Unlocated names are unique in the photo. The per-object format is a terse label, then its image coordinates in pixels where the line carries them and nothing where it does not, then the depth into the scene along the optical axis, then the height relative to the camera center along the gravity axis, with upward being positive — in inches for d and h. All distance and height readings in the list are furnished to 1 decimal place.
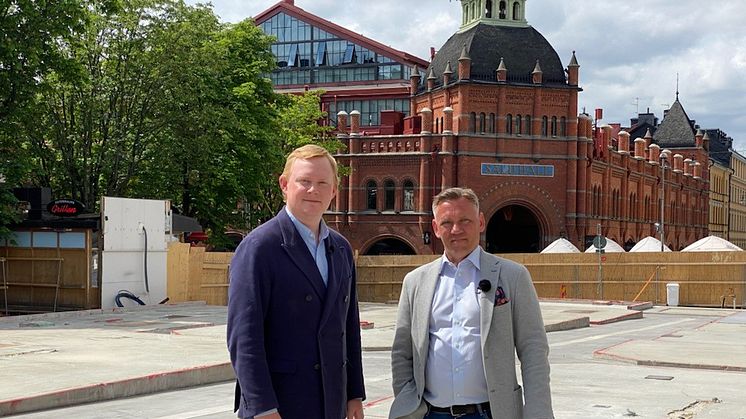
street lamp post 2753.7 +147.2
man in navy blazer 165.2 -17.8
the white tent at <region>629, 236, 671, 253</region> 1887.1 -68.7
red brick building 2203.5 +122.0
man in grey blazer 180.4 -23.9
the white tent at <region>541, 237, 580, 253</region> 1774.1 -70.4
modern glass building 3117.6 +472.5
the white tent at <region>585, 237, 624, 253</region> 1867.9 -72.1
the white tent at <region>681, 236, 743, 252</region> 1695.4 -59.7
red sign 957.8 -5.0
